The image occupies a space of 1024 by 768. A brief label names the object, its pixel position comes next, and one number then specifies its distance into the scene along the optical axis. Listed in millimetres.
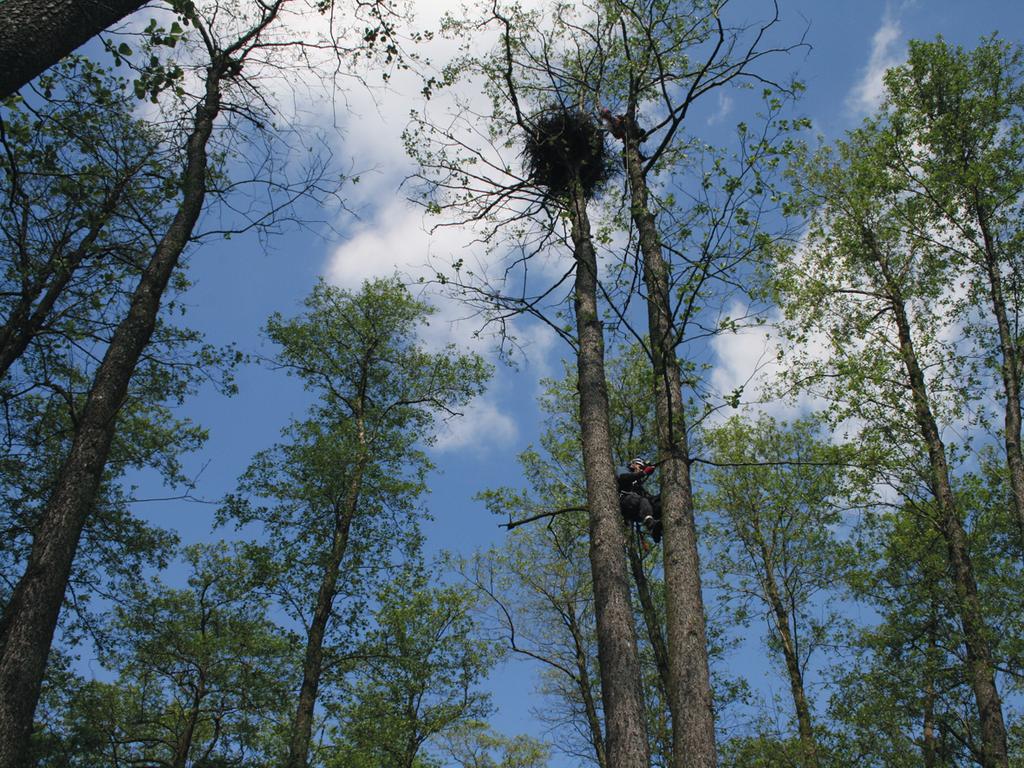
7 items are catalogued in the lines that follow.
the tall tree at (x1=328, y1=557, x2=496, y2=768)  13156
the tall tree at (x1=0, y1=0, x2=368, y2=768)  4535
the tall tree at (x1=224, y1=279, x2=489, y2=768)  12250
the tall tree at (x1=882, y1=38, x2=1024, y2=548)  10727
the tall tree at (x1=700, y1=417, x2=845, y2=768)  13797
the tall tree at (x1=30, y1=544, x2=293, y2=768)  12164
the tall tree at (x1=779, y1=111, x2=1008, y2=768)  10672
